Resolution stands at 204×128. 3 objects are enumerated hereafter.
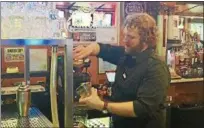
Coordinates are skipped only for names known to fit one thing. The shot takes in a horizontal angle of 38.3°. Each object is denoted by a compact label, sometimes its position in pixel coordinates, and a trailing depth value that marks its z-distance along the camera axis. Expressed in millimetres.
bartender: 1512
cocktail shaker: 975
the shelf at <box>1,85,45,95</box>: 1315
